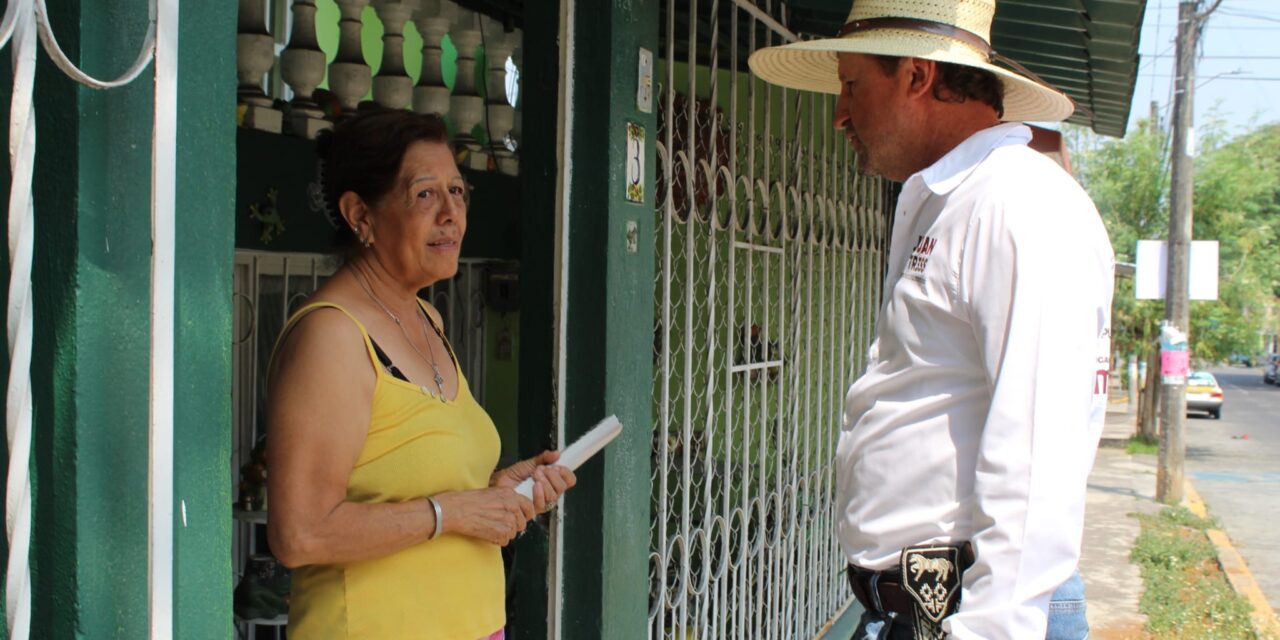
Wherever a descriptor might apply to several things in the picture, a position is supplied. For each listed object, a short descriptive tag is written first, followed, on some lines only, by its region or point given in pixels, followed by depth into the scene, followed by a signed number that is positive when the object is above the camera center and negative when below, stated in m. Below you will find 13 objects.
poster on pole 12.60 -0.48
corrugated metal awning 4.58 +1.16
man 1.76 -0.08
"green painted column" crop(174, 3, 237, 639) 1.59 -0.04
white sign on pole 12.91 +0.43
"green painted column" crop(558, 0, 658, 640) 2.94 +0.00
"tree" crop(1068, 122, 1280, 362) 17.80 +1.32
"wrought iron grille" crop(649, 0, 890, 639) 3.51 -0.14
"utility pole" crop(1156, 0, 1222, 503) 12.38 +0.25
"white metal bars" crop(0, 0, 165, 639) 1.28 +0.03
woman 1.95 -0.24
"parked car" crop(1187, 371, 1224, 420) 25.47 -1.76
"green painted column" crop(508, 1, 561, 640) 2.96 +0.06
